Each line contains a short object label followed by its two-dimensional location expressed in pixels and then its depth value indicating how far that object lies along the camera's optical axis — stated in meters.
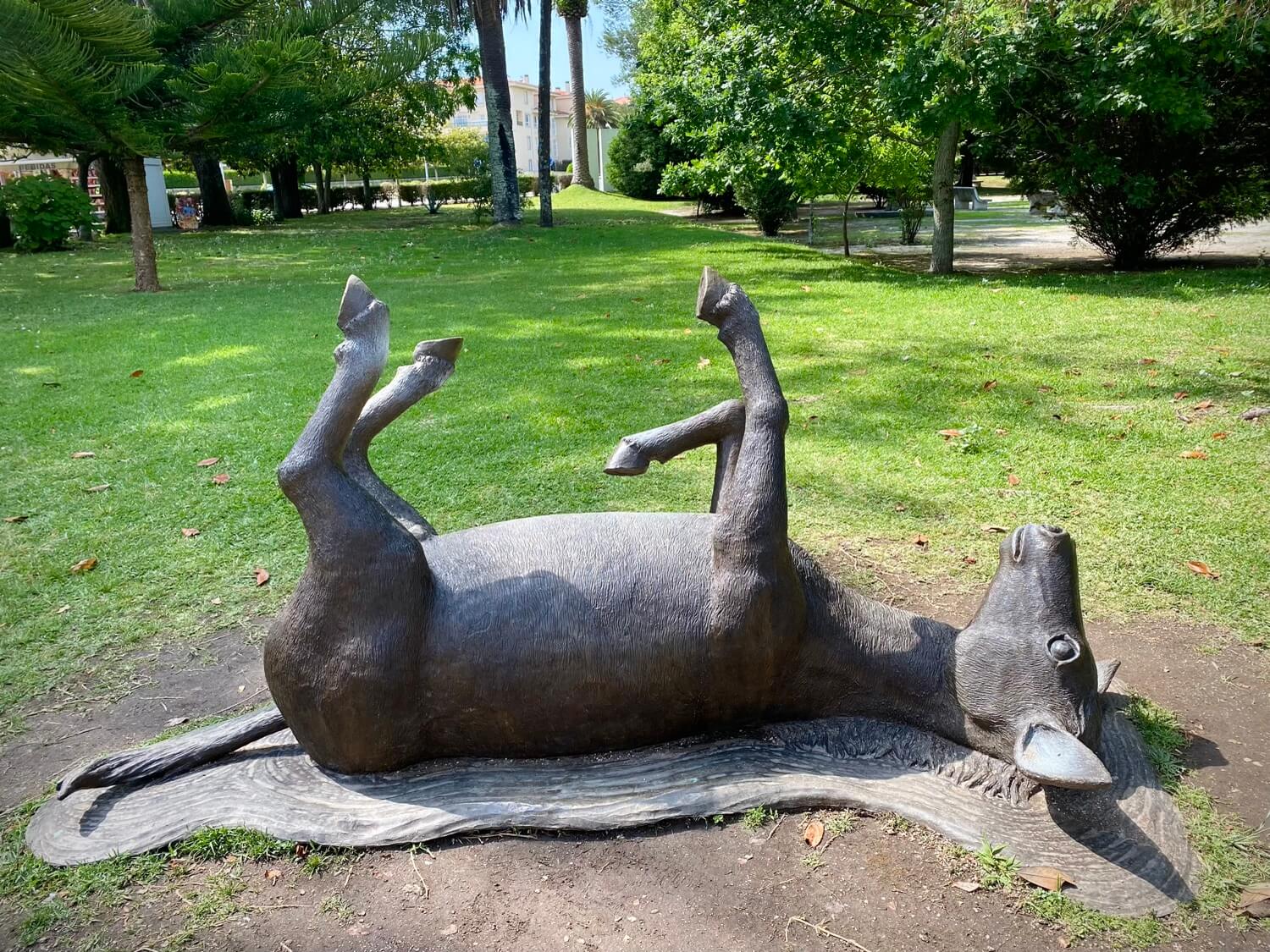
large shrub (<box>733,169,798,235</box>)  20.03
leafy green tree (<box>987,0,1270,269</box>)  10.63
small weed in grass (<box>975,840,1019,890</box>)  2.44
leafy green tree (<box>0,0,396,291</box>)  10.80
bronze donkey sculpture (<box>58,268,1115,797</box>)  2.62
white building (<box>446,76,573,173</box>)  87.94
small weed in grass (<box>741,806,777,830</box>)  2.66
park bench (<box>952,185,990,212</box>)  30.92
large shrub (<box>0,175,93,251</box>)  19.89
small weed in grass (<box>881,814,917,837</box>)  2.62
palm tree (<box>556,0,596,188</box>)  35.91
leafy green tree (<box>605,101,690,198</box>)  32.00
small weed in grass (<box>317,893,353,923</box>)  2.42
